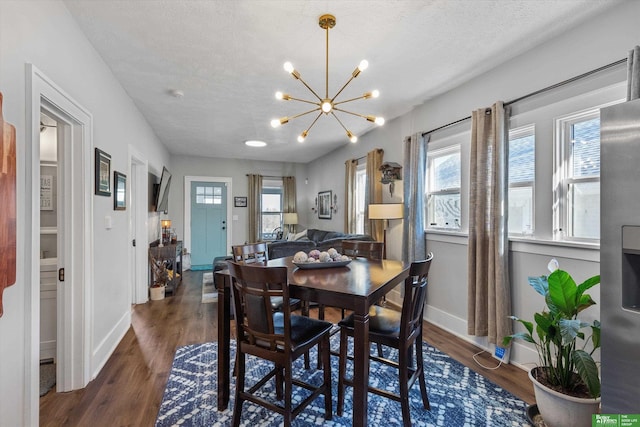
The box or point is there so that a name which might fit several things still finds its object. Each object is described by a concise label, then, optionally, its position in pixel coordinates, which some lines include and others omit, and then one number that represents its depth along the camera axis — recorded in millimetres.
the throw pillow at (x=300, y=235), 6500
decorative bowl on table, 2102
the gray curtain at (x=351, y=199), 5277
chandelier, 1981
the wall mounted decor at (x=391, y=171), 4035
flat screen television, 4914
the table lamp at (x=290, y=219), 7312
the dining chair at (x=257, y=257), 2381
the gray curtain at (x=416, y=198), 3525
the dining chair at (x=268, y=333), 1506
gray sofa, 3912
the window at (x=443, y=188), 3318
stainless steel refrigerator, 1198
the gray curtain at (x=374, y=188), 4406
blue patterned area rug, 1831
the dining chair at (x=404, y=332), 1639
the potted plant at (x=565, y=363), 1562
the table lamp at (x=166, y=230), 5285
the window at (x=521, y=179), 2496
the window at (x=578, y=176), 2102
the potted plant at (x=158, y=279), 4375
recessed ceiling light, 5438
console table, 4543
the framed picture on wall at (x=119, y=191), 2881
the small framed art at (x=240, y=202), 7246
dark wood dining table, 1443
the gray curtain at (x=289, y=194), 7594
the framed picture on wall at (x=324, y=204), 6496
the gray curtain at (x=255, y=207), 7180
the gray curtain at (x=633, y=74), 1702
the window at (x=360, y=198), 5262
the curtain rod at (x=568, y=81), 1900
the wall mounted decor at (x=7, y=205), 1264
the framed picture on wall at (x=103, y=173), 2422
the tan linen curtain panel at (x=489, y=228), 2518
